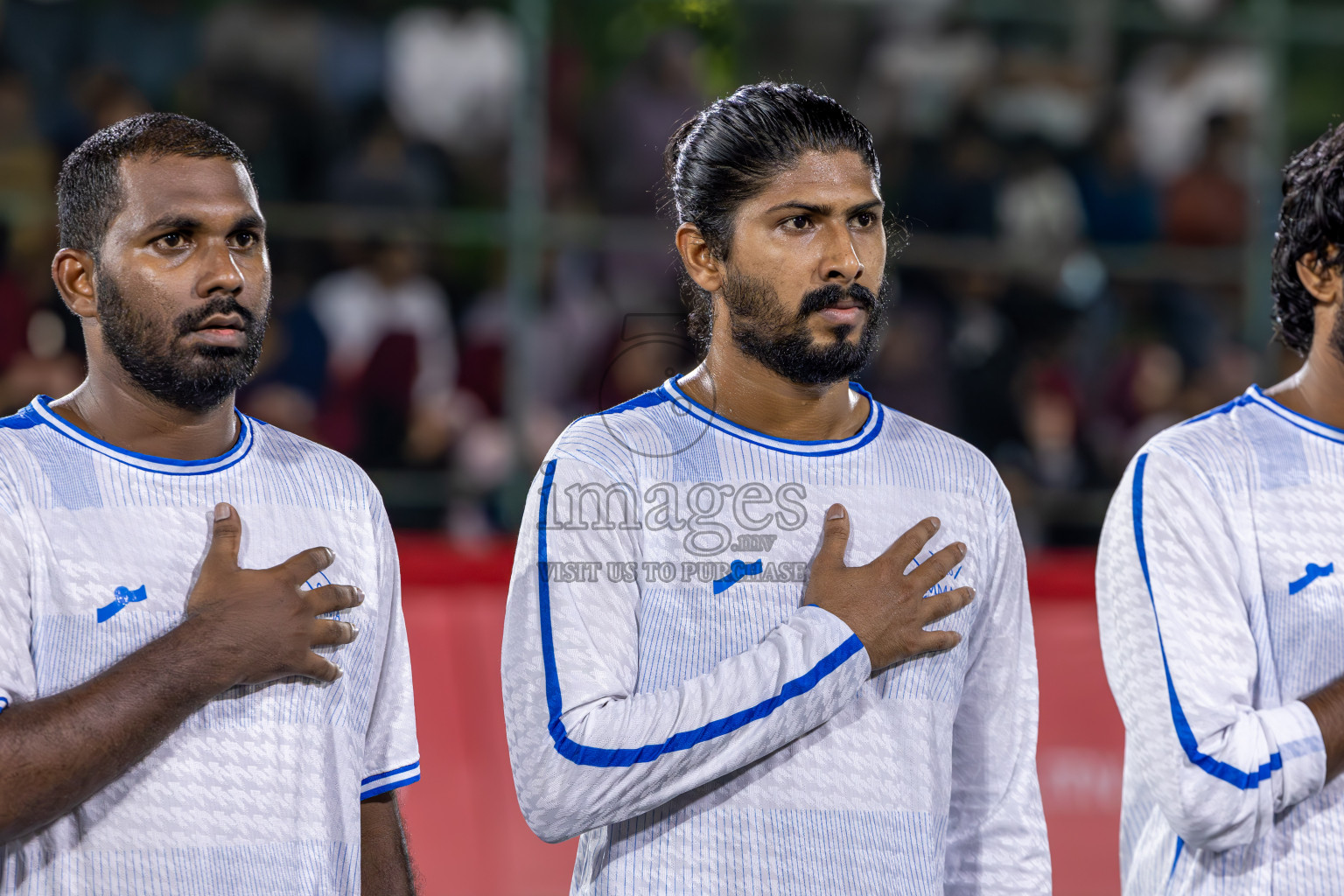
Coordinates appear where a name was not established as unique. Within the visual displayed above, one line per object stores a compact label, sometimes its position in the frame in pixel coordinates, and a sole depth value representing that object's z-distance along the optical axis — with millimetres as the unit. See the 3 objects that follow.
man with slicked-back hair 4223
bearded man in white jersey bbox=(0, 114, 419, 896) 4168
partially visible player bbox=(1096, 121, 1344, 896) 4590
